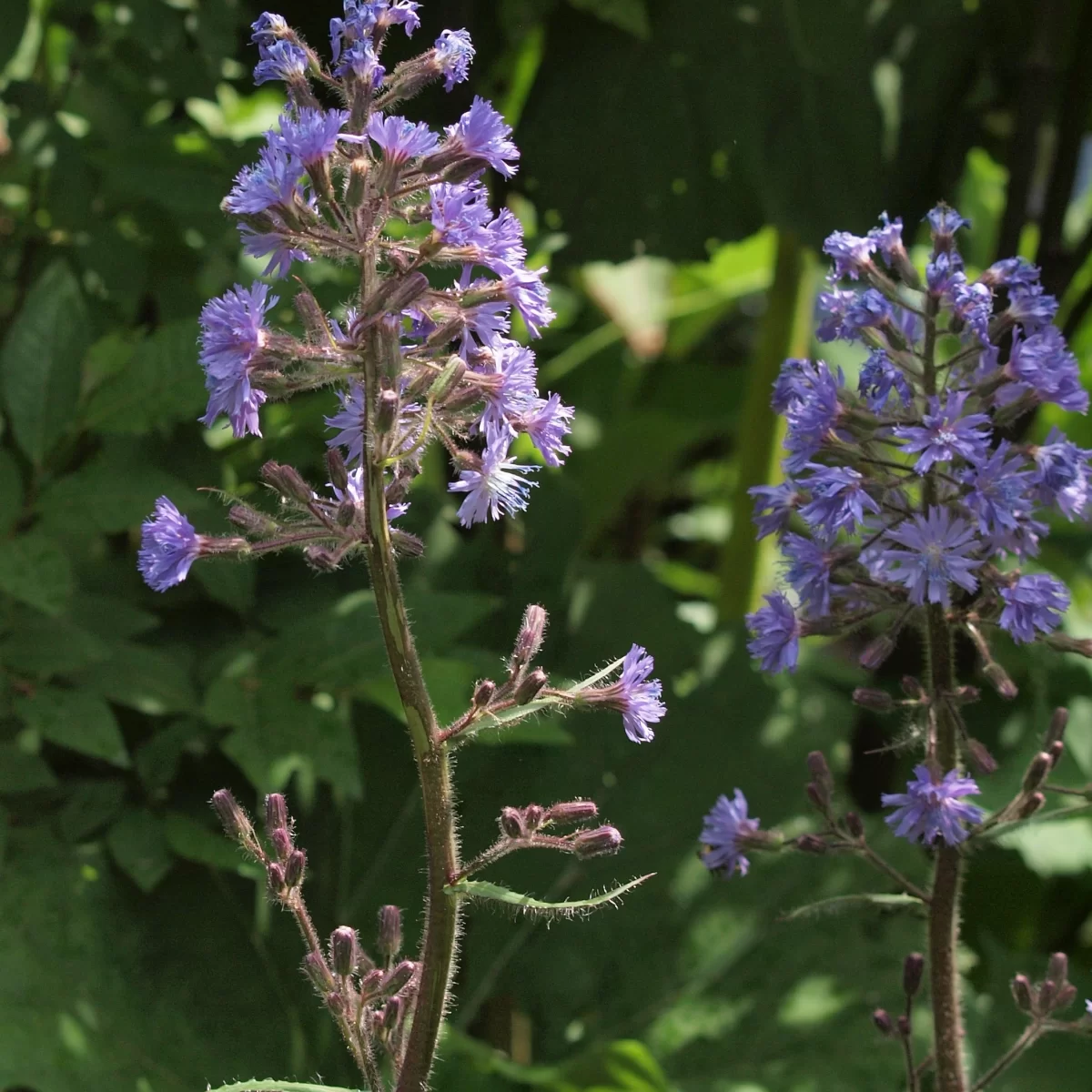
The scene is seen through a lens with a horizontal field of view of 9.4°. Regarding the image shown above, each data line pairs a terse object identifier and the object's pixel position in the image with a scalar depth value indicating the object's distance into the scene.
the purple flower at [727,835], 1.35
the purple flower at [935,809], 1.32
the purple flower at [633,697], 1.28
